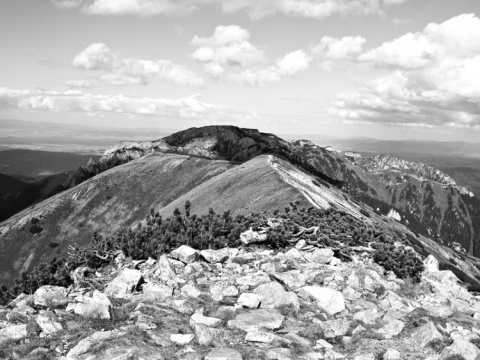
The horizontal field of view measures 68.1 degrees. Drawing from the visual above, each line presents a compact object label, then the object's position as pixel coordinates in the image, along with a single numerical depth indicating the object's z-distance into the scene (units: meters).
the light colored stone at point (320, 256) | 32.91
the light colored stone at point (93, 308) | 19.05
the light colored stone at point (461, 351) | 16.41
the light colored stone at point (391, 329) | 19.22
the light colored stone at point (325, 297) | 22.55
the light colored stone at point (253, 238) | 38.09
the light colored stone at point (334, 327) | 18.94
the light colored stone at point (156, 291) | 22.03
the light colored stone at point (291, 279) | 25.98
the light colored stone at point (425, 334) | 18.29
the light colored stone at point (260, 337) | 17.36
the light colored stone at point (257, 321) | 18.91
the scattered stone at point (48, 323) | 17.48
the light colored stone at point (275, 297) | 21.73
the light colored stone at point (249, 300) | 21.55
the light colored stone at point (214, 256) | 30.64
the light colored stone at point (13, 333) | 16.58
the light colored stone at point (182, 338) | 16.86
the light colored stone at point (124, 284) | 23.60
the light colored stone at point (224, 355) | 15.40
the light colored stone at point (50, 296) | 20.97
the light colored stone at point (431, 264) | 38.28
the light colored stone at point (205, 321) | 18.96
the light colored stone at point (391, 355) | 16.20
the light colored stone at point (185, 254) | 30.34
